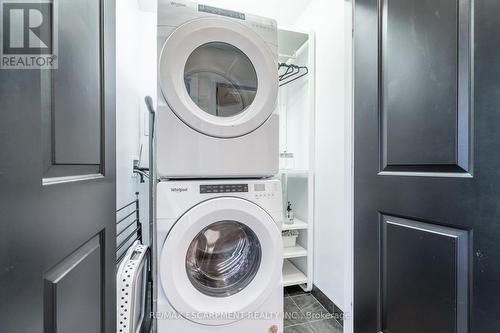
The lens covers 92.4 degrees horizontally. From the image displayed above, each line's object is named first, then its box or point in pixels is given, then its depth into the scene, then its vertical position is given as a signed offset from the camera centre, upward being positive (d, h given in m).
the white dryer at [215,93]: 1.10 +0.36
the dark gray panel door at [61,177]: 0.34 -0.02
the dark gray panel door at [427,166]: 0.58 -0.01
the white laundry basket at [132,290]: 1.06 -0.60
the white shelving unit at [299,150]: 1.86 +0.12
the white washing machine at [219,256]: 1.04 -0.45
